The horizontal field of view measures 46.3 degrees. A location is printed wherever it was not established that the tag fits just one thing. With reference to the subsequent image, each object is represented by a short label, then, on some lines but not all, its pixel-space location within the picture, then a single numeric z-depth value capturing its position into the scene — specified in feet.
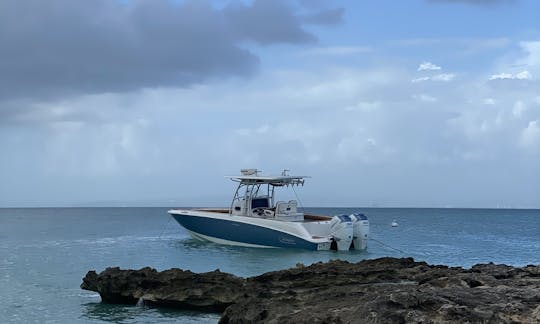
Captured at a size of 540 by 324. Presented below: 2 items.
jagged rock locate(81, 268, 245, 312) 55.77
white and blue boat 110.42
